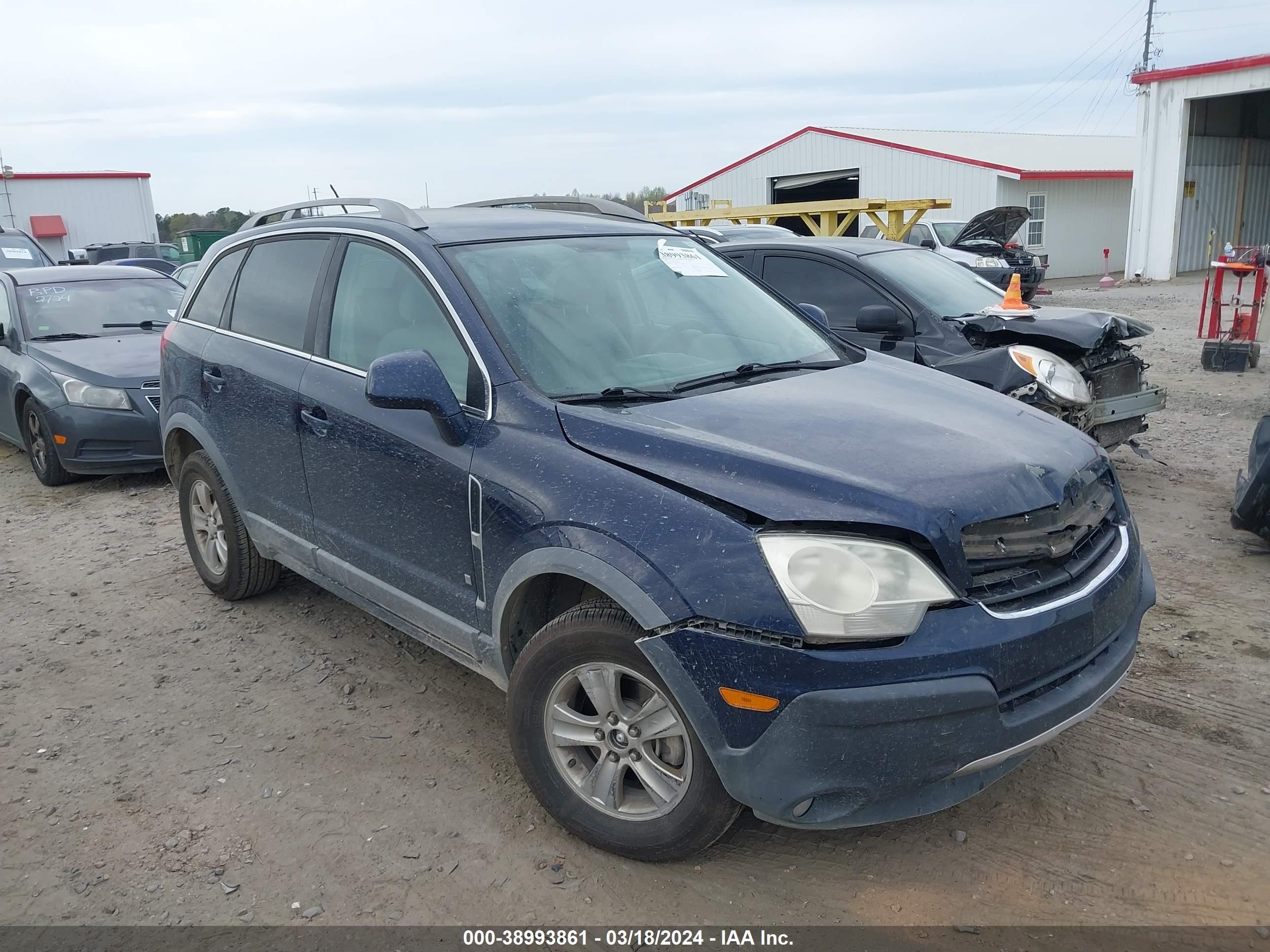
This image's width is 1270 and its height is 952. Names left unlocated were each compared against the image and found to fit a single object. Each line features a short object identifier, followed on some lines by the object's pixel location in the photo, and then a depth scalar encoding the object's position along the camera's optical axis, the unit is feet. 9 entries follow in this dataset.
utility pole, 200.23
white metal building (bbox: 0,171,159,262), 107.65
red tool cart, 35.63
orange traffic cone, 21.68
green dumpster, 103.45
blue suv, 8.27
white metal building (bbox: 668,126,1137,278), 93.45
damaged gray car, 19.76
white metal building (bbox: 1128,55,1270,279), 76.64
